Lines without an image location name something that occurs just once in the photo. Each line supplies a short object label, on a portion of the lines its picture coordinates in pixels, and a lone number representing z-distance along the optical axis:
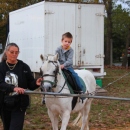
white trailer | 13.91
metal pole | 4.22
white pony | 5.66
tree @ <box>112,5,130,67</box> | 49.47
